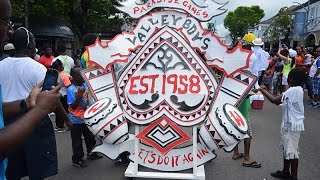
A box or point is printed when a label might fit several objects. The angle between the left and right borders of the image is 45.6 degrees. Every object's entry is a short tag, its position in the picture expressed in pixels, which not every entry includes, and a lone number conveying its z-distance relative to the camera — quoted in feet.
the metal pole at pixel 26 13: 46.50
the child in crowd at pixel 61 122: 22.92
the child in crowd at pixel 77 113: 16.62
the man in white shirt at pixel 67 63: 24.26
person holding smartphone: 5.22
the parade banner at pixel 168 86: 12.58
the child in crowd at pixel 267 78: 41.50
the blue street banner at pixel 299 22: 114.32
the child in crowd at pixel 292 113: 14.46
